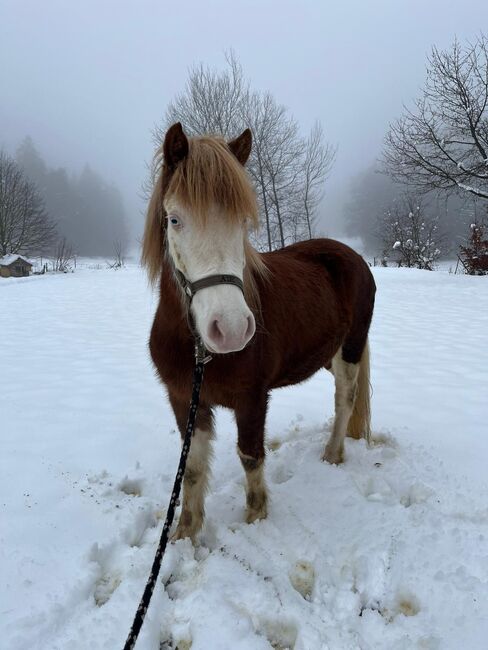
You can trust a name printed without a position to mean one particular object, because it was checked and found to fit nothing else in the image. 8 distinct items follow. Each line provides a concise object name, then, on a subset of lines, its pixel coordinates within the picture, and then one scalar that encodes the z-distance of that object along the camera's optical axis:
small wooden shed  24.65
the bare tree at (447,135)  13.38
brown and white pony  1.34
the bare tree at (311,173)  20.62
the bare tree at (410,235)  25.38
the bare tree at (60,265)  23.21
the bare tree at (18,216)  29.31
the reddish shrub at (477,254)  16.39
